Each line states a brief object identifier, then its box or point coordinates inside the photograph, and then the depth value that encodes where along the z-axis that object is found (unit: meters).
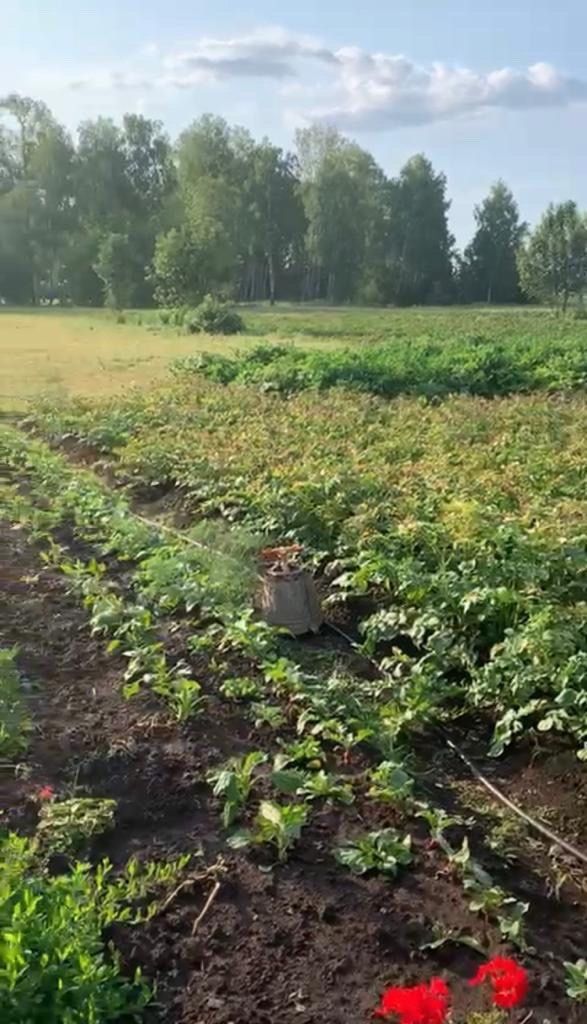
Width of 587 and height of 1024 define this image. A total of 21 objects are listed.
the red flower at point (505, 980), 2.61
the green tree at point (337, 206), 59.38
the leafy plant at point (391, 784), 3.99
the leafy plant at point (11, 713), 4.39
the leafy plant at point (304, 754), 4.29
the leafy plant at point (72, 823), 3.64
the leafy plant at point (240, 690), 5.06
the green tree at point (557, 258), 51.06
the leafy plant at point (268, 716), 4.71
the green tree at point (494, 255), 65.12
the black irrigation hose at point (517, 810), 3.90
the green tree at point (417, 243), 63.66
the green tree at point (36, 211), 59.84
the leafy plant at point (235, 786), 3.92
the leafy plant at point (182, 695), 4.72
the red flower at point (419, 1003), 2.48
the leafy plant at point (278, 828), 3.67
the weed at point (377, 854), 3.62
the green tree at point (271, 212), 61.47
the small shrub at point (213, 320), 33.97
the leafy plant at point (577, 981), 3.00
